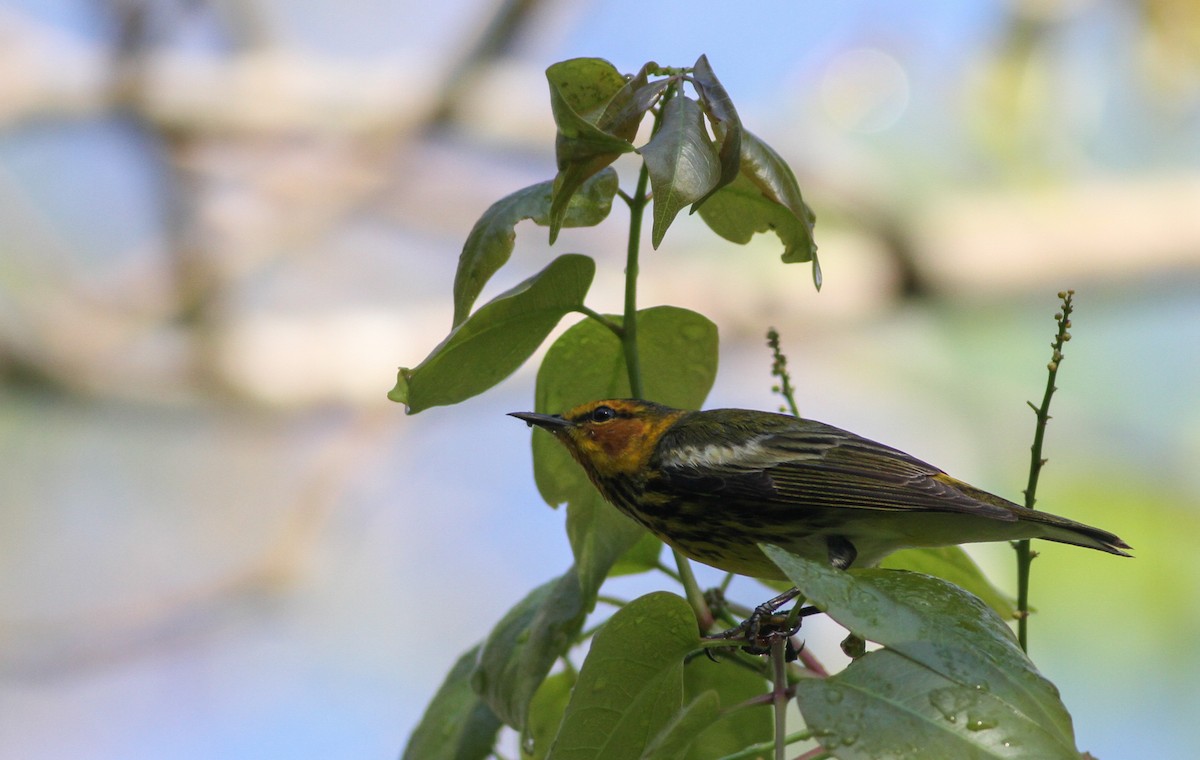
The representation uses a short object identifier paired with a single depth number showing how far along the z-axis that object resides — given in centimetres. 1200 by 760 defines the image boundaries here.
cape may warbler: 322
